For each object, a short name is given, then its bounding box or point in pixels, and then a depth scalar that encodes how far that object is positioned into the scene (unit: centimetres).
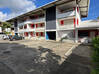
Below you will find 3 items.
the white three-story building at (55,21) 1371
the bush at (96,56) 197
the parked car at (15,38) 1841
